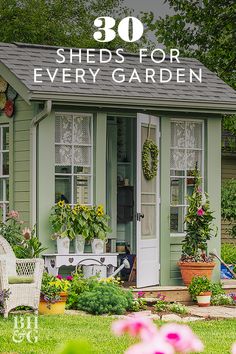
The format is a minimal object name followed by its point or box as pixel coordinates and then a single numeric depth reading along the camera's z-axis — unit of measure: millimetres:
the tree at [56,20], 25859
